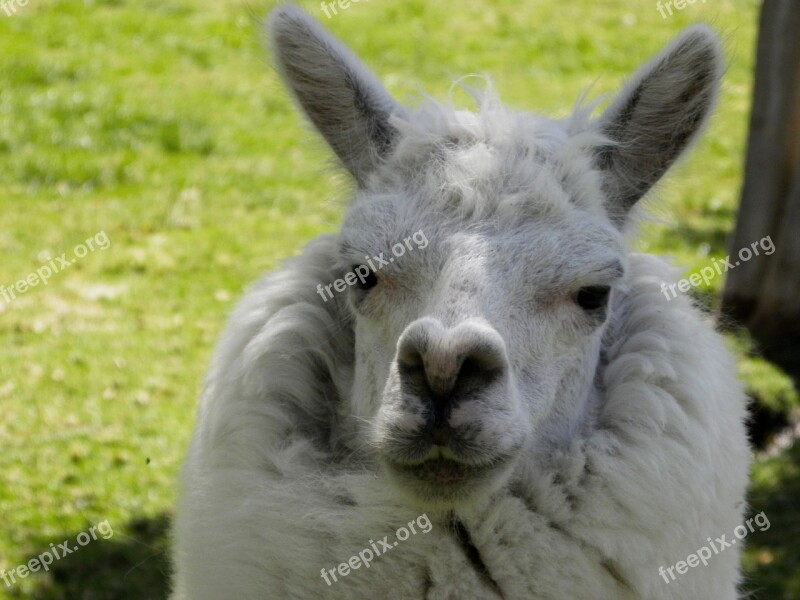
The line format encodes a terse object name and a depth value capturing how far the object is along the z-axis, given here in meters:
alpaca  6.65
